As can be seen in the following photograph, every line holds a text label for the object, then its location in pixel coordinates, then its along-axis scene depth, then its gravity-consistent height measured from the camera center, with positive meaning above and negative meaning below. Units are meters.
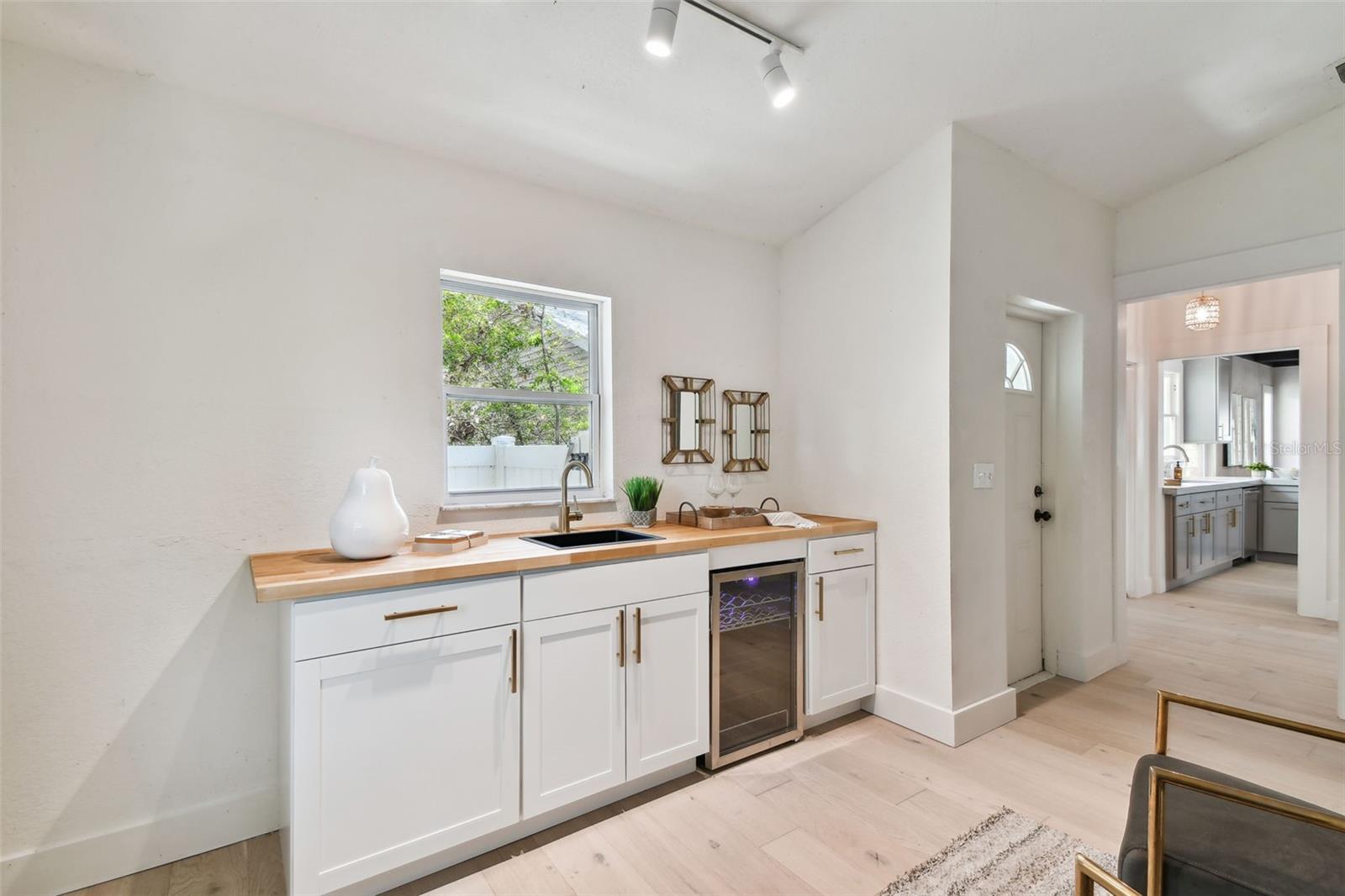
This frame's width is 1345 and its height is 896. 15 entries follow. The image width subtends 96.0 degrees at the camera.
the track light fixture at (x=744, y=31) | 1.78 +1.27
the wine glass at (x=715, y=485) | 3.00 -0.20
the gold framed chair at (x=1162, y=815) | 1.12 -0.71
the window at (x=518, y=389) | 2.64 +0.26
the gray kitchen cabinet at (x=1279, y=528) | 6.67 -0.98
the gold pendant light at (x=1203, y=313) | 4.88 +1.04
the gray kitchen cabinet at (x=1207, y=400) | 6.53 +0.45
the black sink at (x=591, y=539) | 2.54 -0.41
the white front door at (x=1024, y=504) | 3.42 -0.36
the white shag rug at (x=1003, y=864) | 1.81 -1.33
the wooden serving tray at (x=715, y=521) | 2.79 -0.36
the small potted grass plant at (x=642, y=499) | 2.88 -0.26
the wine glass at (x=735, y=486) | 3.05 -0.21
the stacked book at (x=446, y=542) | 2.08 -0.34
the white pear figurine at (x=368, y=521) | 1.92 -0.24
